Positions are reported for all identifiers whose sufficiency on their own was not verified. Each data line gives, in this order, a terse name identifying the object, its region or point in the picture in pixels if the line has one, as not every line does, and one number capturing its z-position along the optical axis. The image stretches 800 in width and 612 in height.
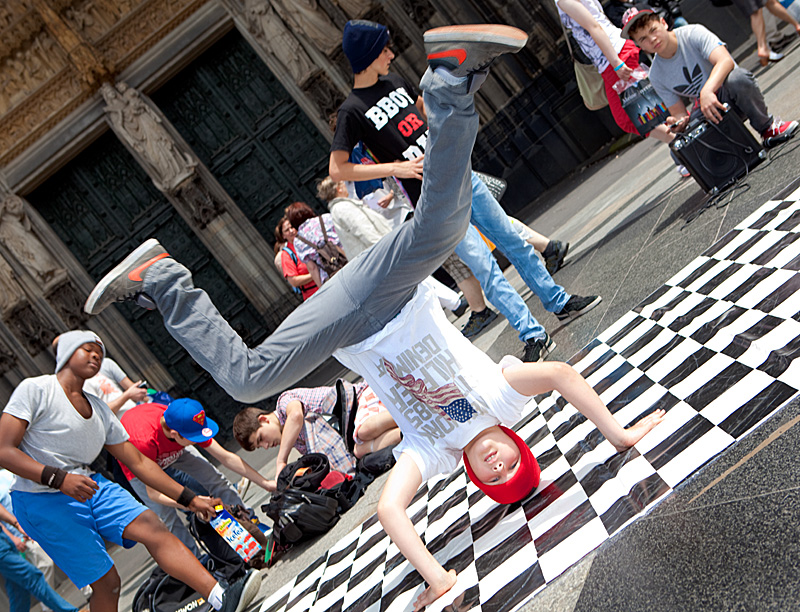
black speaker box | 4.75
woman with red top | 6.46
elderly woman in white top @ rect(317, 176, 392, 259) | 5.13
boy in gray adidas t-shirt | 4.83
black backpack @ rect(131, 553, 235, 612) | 4.50
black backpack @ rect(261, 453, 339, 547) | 4.51
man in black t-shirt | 4.30
